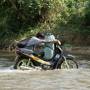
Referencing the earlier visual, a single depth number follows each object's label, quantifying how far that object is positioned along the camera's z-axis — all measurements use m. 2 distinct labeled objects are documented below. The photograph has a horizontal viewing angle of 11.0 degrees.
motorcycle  17.62
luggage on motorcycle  17.80
